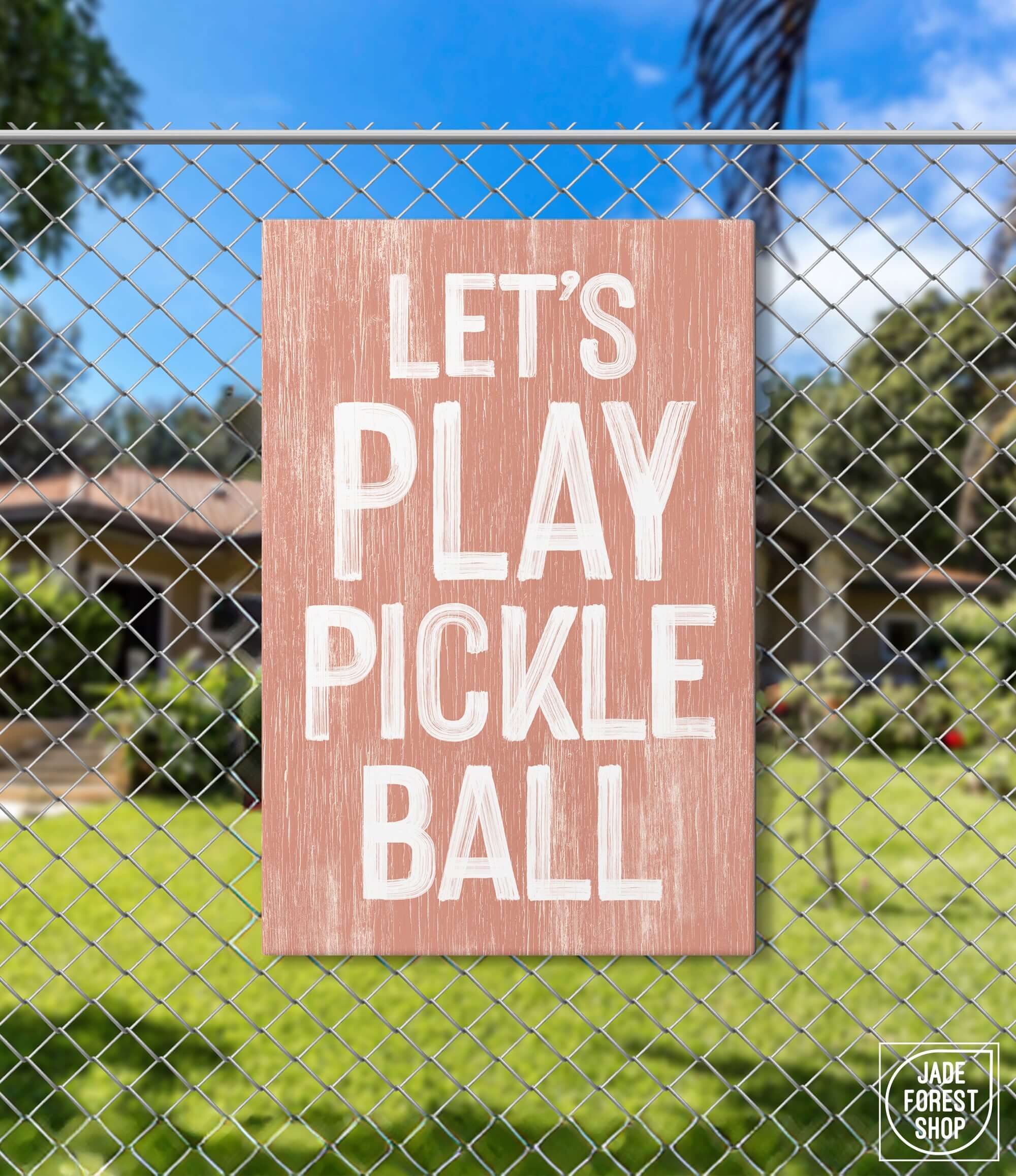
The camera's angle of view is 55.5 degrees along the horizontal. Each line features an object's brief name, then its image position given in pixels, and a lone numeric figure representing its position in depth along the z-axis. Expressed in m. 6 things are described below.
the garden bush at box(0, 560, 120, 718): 9.47
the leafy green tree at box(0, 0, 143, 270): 8.66
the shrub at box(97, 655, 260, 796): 6.50
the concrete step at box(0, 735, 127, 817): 8.80
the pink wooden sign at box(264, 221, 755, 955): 1.81
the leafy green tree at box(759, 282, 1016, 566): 9.25
